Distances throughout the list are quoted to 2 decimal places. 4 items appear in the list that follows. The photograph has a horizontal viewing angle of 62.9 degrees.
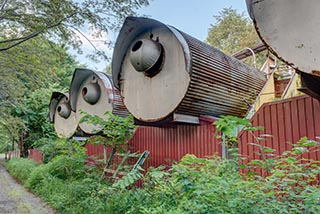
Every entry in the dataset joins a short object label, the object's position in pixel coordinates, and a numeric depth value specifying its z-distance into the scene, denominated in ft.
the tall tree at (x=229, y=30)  58.85
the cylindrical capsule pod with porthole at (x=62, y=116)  33.17
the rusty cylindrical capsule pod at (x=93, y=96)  26.30
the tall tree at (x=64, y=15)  15.42
